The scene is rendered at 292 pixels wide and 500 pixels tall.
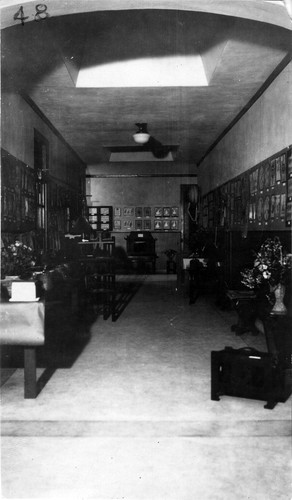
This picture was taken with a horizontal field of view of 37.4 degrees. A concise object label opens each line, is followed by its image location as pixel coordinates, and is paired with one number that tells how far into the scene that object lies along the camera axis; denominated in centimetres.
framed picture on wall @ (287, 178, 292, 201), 529
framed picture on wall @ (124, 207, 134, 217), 1529
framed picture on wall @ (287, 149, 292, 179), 527
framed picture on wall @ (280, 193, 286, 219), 554
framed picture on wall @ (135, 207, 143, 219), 1526
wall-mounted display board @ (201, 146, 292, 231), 549
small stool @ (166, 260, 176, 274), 1445
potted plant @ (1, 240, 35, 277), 480
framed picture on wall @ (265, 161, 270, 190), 621
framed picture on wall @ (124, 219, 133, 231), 1530
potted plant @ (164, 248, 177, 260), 1474
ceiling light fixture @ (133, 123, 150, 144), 941
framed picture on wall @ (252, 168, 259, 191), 684
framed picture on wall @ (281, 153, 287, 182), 546
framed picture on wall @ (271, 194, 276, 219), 595
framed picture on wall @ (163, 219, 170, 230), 1520
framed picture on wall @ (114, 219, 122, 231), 1525
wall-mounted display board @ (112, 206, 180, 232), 1520
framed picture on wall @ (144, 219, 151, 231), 1527
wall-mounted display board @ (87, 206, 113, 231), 1506
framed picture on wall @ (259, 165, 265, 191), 648
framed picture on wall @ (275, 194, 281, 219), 575
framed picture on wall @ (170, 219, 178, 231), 1518
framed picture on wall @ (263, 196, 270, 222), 623
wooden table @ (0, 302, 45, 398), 345
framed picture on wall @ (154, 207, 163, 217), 1521
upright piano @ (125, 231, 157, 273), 1430
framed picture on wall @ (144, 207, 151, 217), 1524
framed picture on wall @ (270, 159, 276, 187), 592
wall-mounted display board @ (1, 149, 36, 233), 596
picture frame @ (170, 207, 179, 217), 1512
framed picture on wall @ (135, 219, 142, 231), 1529
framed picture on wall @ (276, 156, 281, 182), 570
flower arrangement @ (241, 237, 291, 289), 431
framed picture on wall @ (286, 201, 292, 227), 527
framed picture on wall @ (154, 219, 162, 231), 1523
